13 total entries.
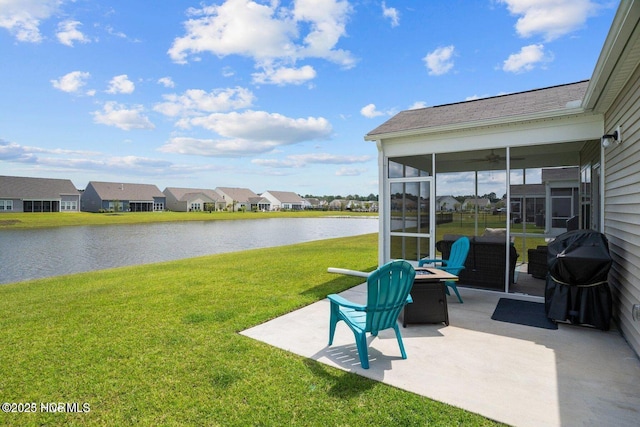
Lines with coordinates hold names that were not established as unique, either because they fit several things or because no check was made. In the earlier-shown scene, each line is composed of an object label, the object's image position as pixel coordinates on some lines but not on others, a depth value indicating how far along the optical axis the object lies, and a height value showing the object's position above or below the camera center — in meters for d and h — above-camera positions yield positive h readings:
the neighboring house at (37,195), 39.22 +1.50
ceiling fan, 7.41 +1.14
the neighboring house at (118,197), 50.78 +1.54
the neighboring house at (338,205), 80.30 +0.49
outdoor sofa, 5.89 -1.02
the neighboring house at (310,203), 86.22 +1.09
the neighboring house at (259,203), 71.44 +0.84
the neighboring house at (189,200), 60.06 +1.25
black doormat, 4.27 -1.49
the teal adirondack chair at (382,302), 2.99 -0.89
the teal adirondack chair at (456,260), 5.31 -0.88
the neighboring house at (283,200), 76.06 +1.65
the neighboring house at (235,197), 67.47 +2.04
